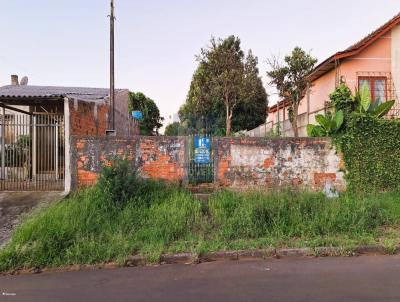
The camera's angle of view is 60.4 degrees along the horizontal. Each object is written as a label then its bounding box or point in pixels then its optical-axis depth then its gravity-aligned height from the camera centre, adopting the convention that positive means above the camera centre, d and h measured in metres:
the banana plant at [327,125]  9.17 +0.68
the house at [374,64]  13.93 +3.55
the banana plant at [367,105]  9.42 +1.22
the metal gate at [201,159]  9.19 -0.23
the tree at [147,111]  32.69 +4.07
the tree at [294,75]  14.16 +3.11
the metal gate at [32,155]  9.70 -0.10
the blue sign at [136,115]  20.21 +2.16
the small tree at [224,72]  18.59 +4.34
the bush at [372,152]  9.04 -0.08
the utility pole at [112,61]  12.13 +3.23
